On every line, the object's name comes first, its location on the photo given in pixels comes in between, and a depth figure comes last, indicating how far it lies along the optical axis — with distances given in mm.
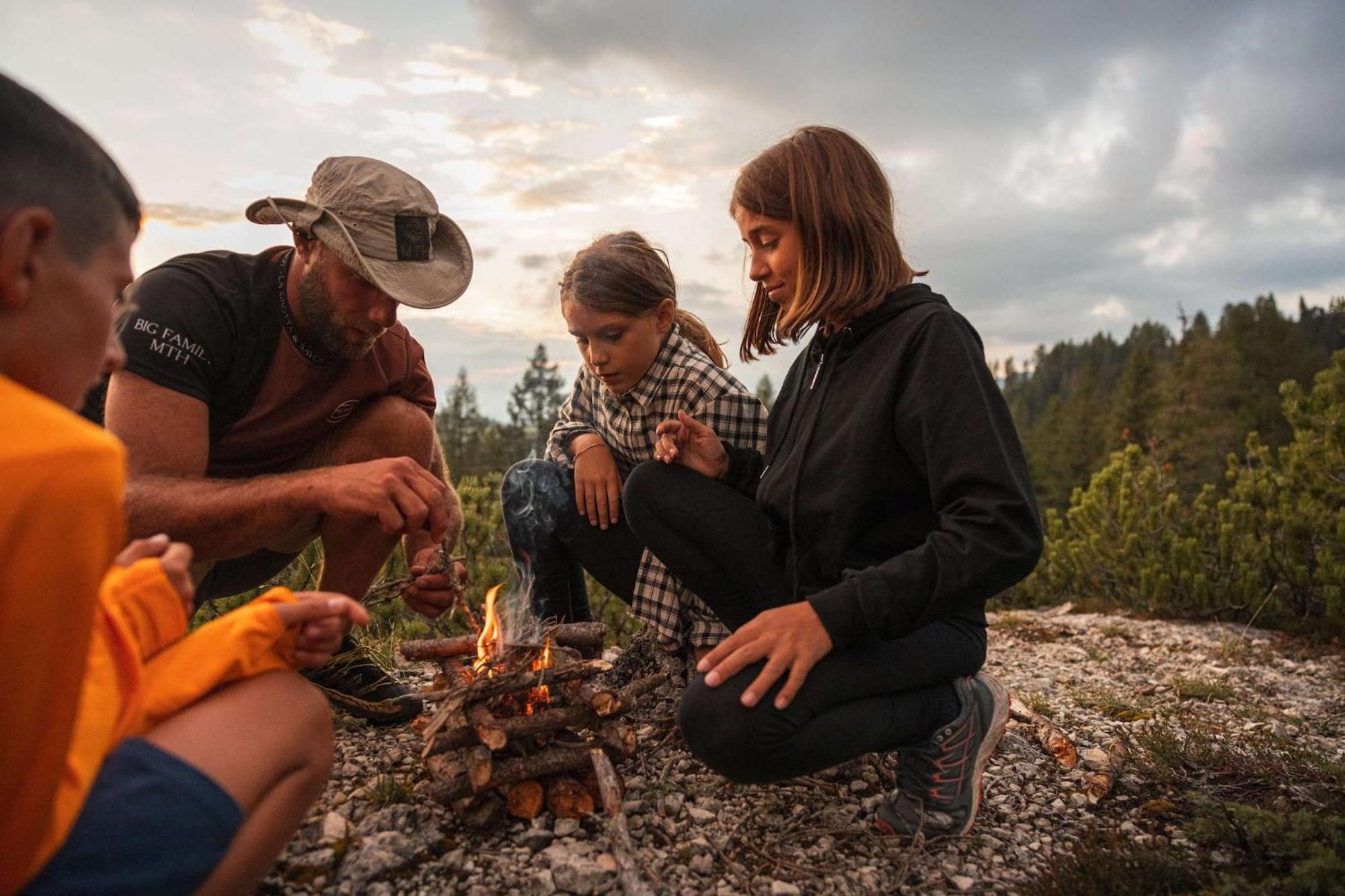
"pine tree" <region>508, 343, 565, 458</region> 38688
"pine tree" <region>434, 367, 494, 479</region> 37250
